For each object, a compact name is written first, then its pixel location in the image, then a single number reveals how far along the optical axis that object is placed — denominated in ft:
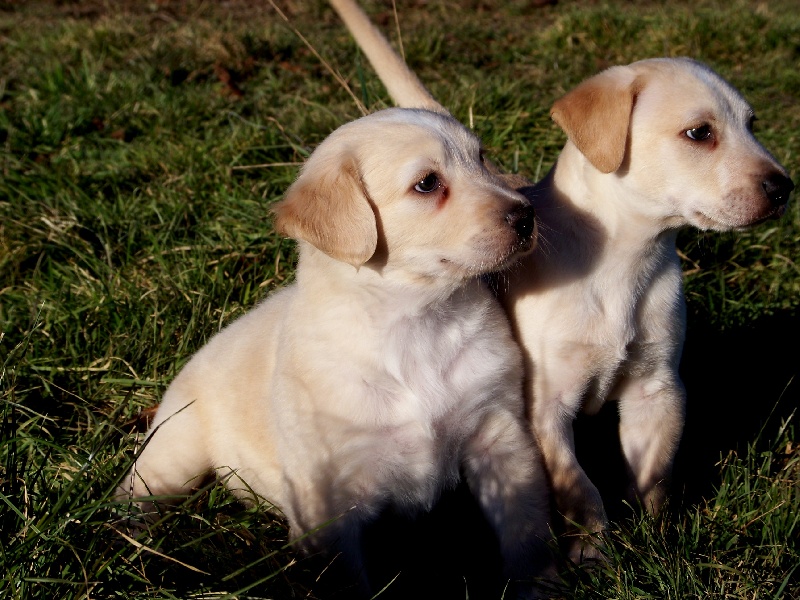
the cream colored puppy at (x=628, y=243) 9.93
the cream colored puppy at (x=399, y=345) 9.36
